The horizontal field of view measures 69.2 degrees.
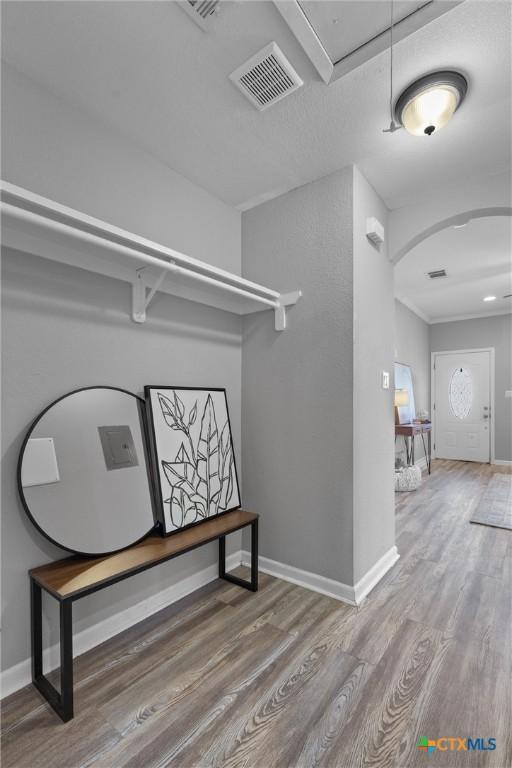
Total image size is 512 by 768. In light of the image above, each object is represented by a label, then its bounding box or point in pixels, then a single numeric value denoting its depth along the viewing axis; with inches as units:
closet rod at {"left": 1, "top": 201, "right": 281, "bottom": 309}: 52.4
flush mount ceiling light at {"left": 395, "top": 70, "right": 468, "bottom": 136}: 64.6
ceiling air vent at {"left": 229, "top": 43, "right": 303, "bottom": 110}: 60.6
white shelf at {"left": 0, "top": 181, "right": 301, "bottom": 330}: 54.7
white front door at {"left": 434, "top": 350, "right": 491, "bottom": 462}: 268.1
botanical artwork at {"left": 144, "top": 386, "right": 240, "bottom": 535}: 79.4
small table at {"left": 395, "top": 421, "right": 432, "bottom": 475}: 203.5
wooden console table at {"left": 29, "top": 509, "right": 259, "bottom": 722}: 54.2
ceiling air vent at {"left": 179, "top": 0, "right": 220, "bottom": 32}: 52.7
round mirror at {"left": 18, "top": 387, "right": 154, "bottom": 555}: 61.6
